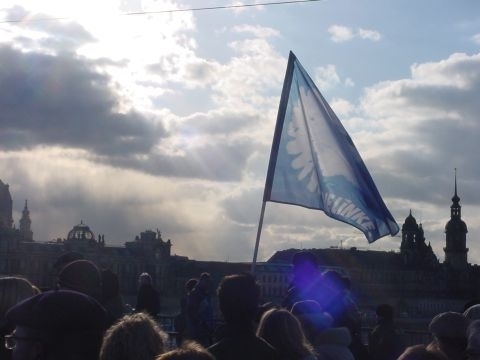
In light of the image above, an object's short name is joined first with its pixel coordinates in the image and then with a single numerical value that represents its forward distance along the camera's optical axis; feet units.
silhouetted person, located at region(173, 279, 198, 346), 51.85
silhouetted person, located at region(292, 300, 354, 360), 27.02
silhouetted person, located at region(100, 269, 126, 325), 33.19
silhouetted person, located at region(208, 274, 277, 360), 22.20
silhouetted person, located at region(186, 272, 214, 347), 49.65
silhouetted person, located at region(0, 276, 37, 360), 23.06
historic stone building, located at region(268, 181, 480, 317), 461.37
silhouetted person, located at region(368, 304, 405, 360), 40.22
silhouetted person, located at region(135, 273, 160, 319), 45.96
